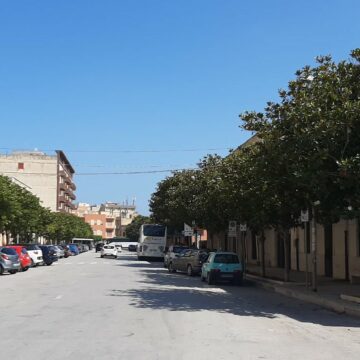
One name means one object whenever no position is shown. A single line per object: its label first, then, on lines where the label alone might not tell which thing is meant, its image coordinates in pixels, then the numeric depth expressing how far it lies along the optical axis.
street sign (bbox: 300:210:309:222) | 21.45
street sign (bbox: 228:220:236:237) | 32.69
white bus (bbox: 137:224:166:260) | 55.44
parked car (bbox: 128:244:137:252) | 119.86
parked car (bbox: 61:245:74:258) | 71.43
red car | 34.88
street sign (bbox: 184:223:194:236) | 46.31
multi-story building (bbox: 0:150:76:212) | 125.75
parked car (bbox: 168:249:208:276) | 31.97
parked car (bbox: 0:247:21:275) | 31.22
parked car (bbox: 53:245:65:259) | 63.82
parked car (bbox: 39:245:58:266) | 44.66
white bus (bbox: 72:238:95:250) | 118.95
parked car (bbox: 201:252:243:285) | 25.91
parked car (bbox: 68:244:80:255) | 81.03
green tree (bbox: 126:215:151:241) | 153.82
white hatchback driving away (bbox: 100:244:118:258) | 66.69
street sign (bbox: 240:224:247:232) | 31.57
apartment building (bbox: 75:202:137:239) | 193.12
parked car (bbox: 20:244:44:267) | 41.12
